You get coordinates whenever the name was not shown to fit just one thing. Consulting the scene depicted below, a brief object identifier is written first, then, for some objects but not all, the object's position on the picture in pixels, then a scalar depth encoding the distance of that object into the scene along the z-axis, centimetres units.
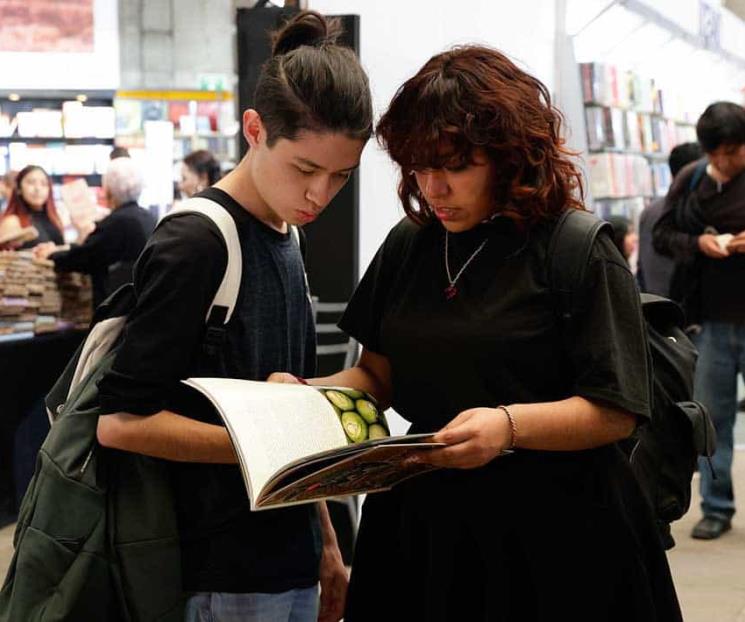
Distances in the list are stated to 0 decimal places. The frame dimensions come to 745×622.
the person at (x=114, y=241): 589
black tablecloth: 553
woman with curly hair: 157
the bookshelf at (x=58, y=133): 1028
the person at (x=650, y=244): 600
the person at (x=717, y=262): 484
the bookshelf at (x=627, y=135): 772
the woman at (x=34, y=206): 675
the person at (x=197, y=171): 698
